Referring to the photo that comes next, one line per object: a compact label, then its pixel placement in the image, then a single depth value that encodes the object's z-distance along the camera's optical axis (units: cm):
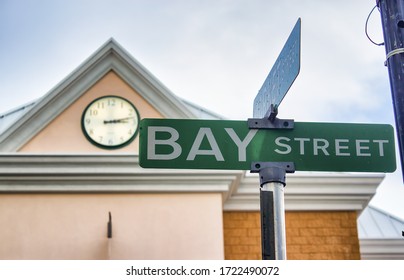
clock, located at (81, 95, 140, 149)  1140
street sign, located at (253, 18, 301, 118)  466
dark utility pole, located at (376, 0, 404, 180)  445
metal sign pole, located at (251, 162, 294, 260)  428
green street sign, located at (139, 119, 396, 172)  479
